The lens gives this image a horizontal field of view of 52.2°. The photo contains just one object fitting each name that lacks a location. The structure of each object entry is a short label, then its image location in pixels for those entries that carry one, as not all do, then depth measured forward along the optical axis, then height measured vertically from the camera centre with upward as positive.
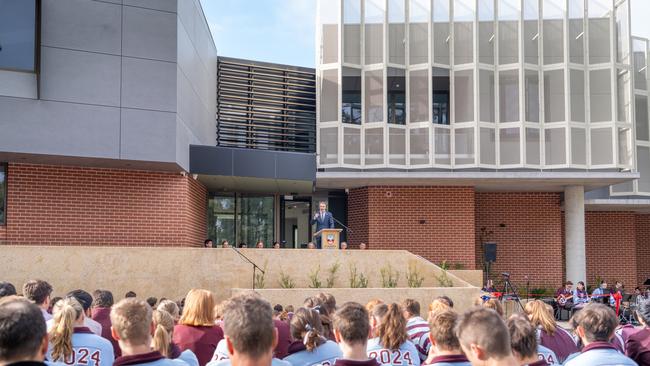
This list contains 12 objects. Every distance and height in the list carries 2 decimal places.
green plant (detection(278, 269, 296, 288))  15.65 -1.36
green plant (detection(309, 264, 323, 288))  15.87 -1.33
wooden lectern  17.62 -0.39
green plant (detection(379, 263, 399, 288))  16.67 -1.33
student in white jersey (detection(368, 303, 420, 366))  5.36 -0.97
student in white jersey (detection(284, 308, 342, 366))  5.04 -0.94
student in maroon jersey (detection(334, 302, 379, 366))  4.24 -0.72
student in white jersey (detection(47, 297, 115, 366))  4.78 -0.88
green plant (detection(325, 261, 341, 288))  16.09 -1.23
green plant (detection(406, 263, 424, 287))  16.92 -1.34
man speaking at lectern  18.55 +0.09
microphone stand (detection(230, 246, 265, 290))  15.30 -0.85
